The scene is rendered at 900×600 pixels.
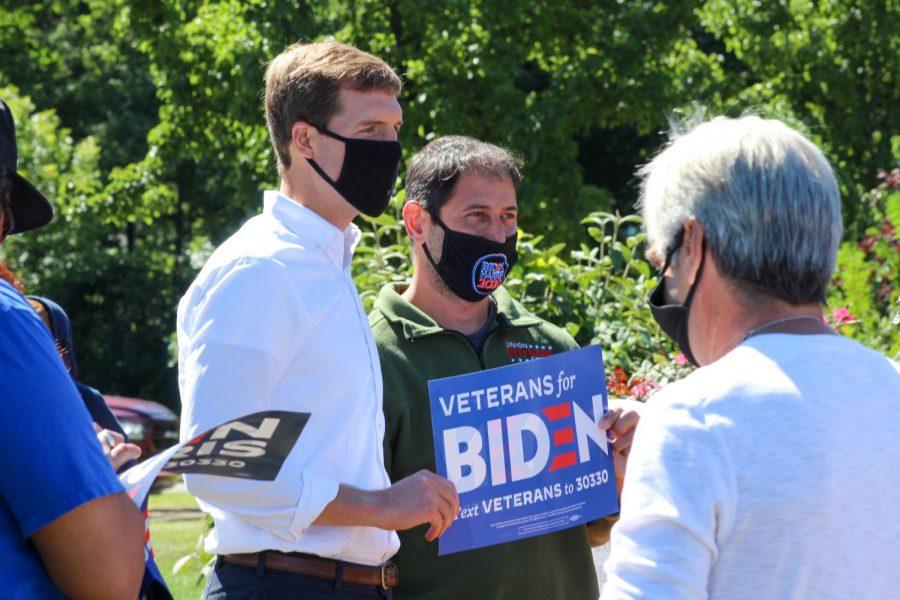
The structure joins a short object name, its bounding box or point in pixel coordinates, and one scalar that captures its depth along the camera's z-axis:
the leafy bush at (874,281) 6.51
